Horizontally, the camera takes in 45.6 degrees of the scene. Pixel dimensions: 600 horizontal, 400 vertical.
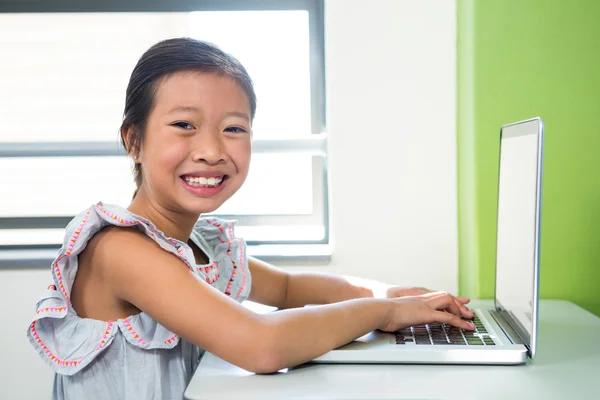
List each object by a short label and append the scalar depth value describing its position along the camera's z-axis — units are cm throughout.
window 204
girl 93
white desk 83
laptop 93
